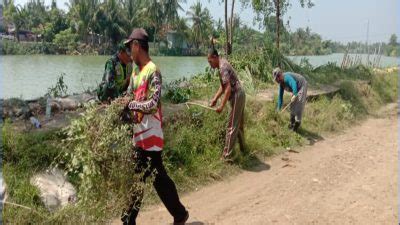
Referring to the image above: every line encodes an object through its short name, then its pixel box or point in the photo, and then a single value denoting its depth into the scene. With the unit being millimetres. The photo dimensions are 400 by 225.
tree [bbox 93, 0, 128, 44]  46375
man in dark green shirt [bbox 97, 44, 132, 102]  4562
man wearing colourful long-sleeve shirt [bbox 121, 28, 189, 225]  3314
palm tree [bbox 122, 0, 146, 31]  46456
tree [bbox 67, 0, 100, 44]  47047
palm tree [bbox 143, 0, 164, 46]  34803
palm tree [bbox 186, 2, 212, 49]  52688
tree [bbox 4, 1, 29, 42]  50391
